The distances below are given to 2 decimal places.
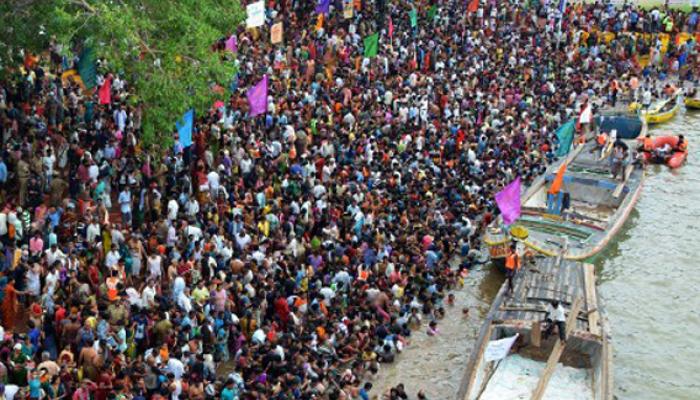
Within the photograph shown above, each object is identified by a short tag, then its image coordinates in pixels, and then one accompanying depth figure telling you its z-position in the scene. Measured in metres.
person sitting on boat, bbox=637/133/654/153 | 38.88
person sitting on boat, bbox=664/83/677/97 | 47.03
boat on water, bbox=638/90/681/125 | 45.00
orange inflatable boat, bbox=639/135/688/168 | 40.03
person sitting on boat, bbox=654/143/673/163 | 40.25
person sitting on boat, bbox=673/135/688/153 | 40.72
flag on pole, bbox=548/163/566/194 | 31.23
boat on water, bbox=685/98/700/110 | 47.47
